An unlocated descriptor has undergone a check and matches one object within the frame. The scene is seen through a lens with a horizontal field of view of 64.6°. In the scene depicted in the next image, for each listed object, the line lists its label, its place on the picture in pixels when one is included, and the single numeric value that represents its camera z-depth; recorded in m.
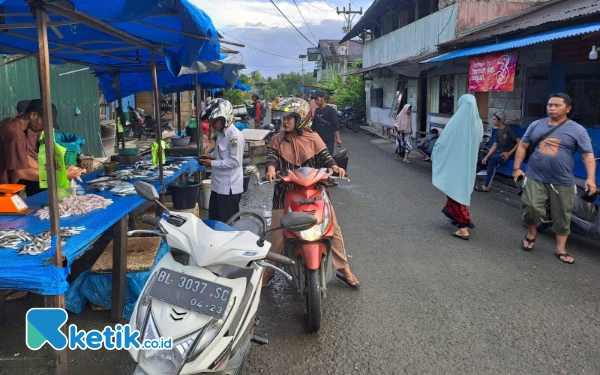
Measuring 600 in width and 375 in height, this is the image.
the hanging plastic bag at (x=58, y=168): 3.57
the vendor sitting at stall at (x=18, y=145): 4.59
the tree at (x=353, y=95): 27.75
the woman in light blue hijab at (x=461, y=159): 6.09
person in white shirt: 4.89
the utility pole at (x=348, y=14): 36.84
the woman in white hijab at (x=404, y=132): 13.36
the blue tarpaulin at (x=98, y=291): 4.06
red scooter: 3.62
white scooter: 2.32
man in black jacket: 10.17
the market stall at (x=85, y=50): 2.76
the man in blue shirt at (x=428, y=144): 12.20
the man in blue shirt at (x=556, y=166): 5.14
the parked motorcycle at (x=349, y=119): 24.00
